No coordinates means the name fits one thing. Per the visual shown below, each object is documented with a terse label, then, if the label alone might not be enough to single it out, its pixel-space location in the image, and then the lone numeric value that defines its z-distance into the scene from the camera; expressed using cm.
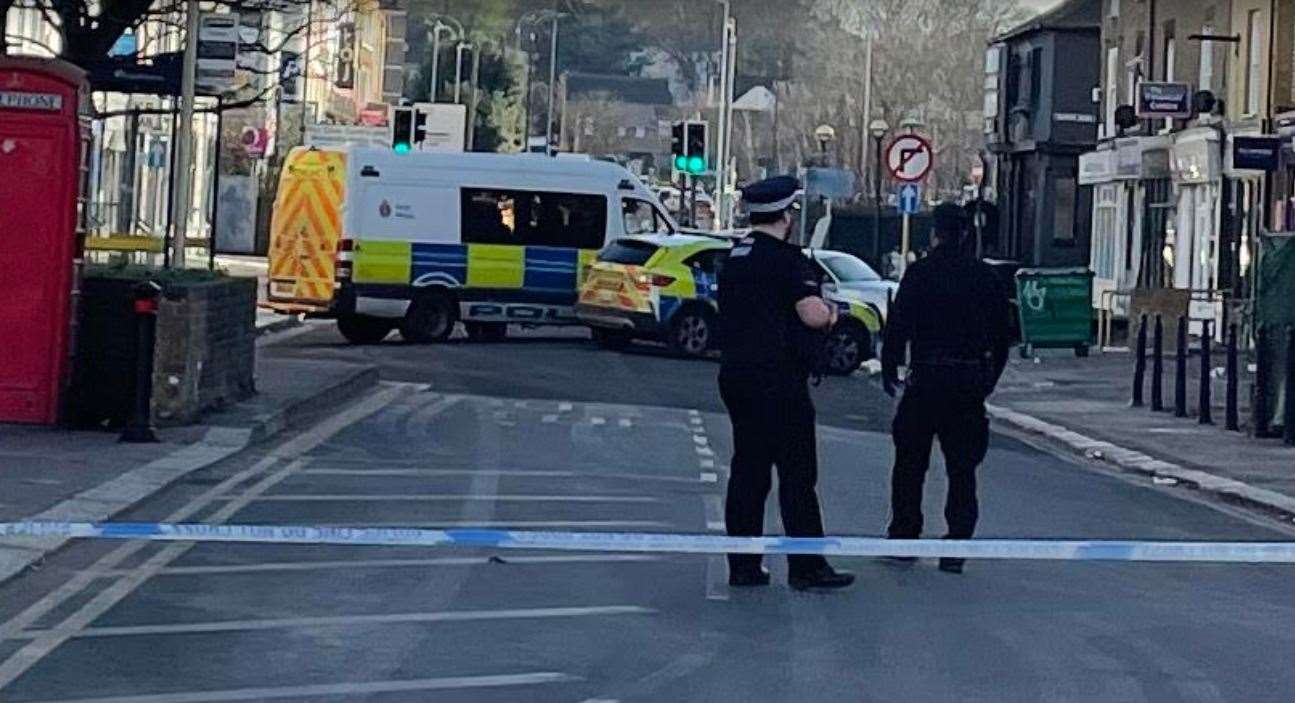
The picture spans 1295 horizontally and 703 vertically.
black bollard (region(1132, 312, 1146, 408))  2719
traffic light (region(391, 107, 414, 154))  4350
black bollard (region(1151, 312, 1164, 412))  2648
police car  3231
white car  3372
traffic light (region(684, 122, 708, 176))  4678
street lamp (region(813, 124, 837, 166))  5804
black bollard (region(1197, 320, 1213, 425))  2431
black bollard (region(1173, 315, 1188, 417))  2540
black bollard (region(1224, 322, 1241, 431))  2386
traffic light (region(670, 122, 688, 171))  4706
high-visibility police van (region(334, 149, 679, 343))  3316
